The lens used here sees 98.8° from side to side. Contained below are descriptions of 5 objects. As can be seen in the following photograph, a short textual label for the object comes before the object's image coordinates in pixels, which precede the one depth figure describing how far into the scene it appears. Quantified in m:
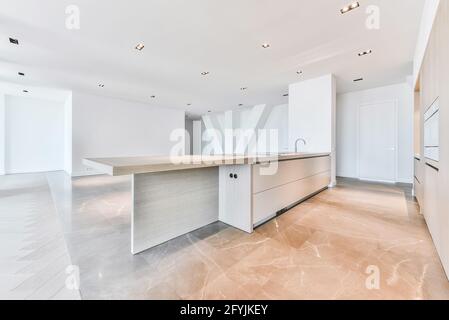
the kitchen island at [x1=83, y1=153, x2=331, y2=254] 1.75
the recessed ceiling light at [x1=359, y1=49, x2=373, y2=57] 3.55
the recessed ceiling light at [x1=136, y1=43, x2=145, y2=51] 3.34
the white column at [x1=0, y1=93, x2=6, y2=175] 6.34
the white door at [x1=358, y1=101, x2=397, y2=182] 5.36
